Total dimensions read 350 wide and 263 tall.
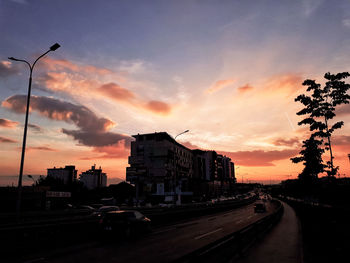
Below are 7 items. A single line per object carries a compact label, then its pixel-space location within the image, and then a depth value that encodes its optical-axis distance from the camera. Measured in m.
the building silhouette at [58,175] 197.62
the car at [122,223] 14.98
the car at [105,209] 37.66
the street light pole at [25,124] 17.92
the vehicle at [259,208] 45.48
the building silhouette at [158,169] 123.81
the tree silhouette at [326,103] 13.95
